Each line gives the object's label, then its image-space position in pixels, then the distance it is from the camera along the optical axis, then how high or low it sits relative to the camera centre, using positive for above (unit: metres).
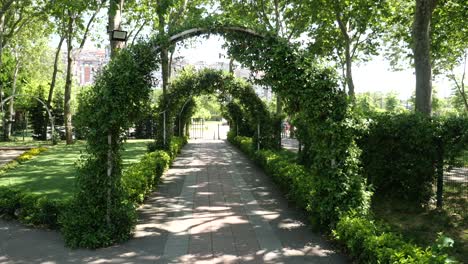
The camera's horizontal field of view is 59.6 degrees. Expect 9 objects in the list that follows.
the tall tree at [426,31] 10.27 +3.59
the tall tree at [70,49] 21.16 +4.48
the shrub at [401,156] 8.04 -0.56
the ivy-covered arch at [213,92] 15.54 +1.14
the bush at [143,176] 8.17 -1.13
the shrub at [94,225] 6.16 -1.55
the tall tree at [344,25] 14.37 +4.24
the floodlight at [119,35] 8.02 +1.80
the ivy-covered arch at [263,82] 6.25 +0.16
